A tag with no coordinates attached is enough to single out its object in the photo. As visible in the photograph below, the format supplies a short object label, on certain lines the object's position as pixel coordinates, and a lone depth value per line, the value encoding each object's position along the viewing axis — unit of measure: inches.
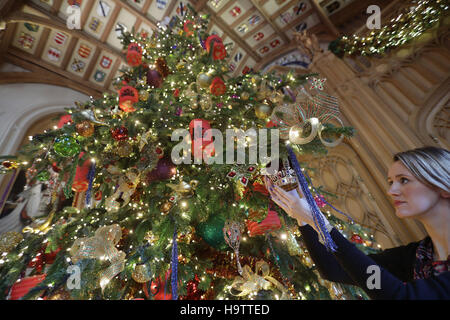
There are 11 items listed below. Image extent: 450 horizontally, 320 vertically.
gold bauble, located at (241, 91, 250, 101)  60.0
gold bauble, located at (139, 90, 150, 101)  64.4
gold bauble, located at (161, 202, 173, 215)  46.0
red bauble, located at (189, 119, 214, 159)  48.6
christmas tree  40.9
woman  21.5
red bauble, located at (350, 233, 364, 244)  57.9
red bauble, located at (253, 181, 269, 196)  51.1
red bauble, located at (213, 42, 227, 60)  76.7
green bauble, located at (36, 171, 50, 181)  57.1
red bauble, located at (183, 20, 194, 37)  99.2
